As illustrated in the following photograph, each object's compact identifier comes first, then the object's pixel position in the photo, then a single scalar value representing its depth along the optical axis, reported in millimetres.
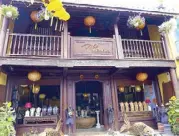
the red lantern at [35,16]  7150
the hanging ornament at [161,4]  9462
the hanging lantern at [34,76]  7498
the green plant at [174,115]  6895
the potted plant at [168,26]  7743
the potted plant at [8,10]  6408
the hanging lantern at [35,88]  8141
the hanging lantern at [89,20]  7965
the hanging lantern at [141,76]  8621
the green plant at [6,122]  5293
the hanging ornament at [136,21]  7684
